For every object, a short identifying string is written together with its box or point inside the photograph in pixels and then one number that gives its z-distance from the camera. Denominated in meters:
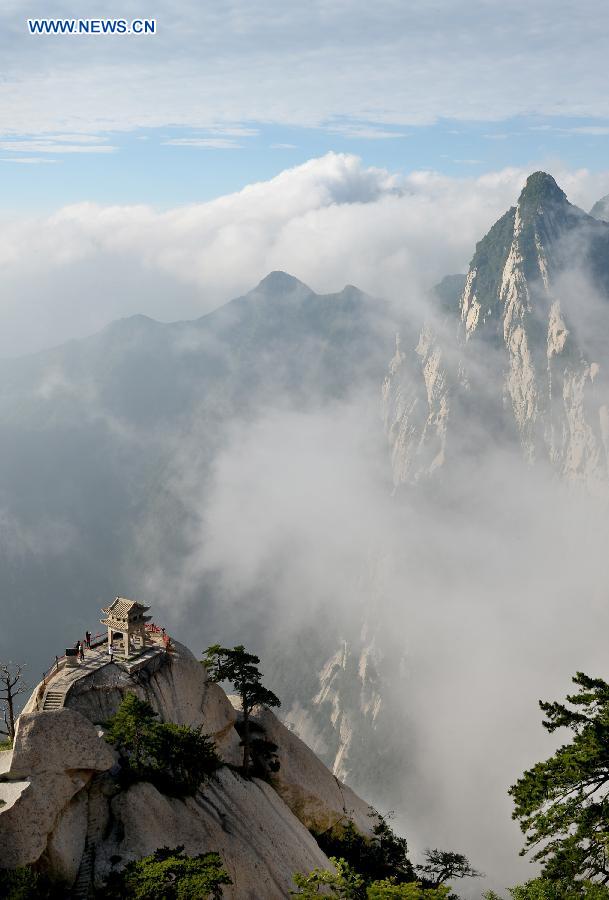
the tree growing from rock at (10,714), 48.83
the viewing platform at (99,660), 52.09
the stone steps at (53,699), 51.09
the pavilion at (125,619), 59.69
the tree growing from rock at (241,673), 59.06
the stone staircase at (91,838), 39.66
